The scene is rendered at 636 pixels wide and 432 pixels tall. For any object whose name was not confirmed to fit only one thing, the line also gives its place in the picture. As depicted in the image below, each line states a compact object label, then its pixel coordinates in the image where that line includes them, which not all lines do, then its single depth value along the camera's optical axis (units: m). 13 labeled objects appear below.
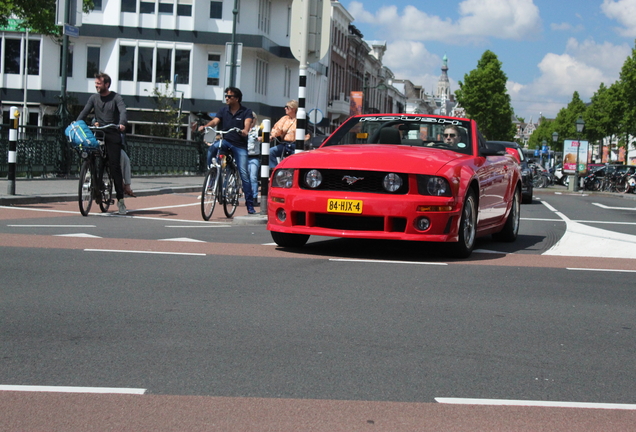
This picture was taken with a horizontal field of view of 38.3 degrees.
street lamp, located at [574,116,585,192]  45.09
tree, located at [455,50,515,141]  89.75
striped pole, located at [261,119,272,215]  12.92
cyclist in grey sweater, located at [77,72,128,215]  12.75
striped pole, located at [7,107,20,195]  14.88
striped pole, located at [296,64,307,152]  12.73
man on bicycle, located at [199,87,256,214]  12.92
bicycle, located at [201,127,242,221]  12.70
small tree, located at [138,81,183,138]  46.97
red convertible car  8.29
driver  9.74
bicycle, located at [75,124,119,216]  12.48
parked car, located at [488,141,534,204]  24.52
